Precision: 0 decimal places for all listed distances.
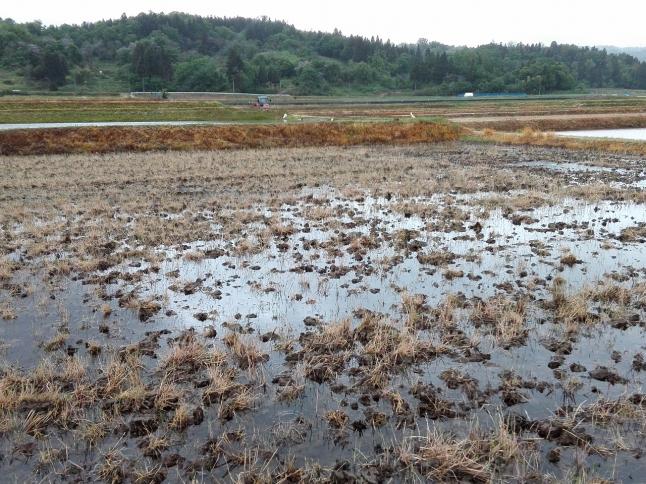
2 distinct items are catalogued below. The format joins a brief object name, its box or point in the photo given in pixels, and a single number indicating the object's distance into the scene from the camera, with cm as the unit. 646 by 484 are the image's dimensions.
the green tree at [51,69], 9088
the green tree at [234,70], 10841
